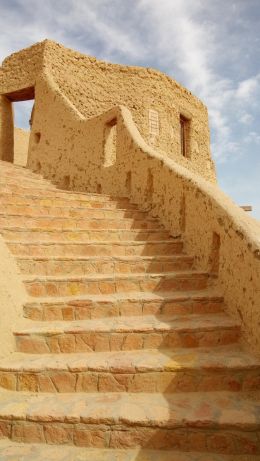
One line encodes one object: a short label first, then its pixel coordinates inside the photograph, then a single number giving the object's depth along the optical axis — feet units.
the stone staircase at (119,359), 7.18
